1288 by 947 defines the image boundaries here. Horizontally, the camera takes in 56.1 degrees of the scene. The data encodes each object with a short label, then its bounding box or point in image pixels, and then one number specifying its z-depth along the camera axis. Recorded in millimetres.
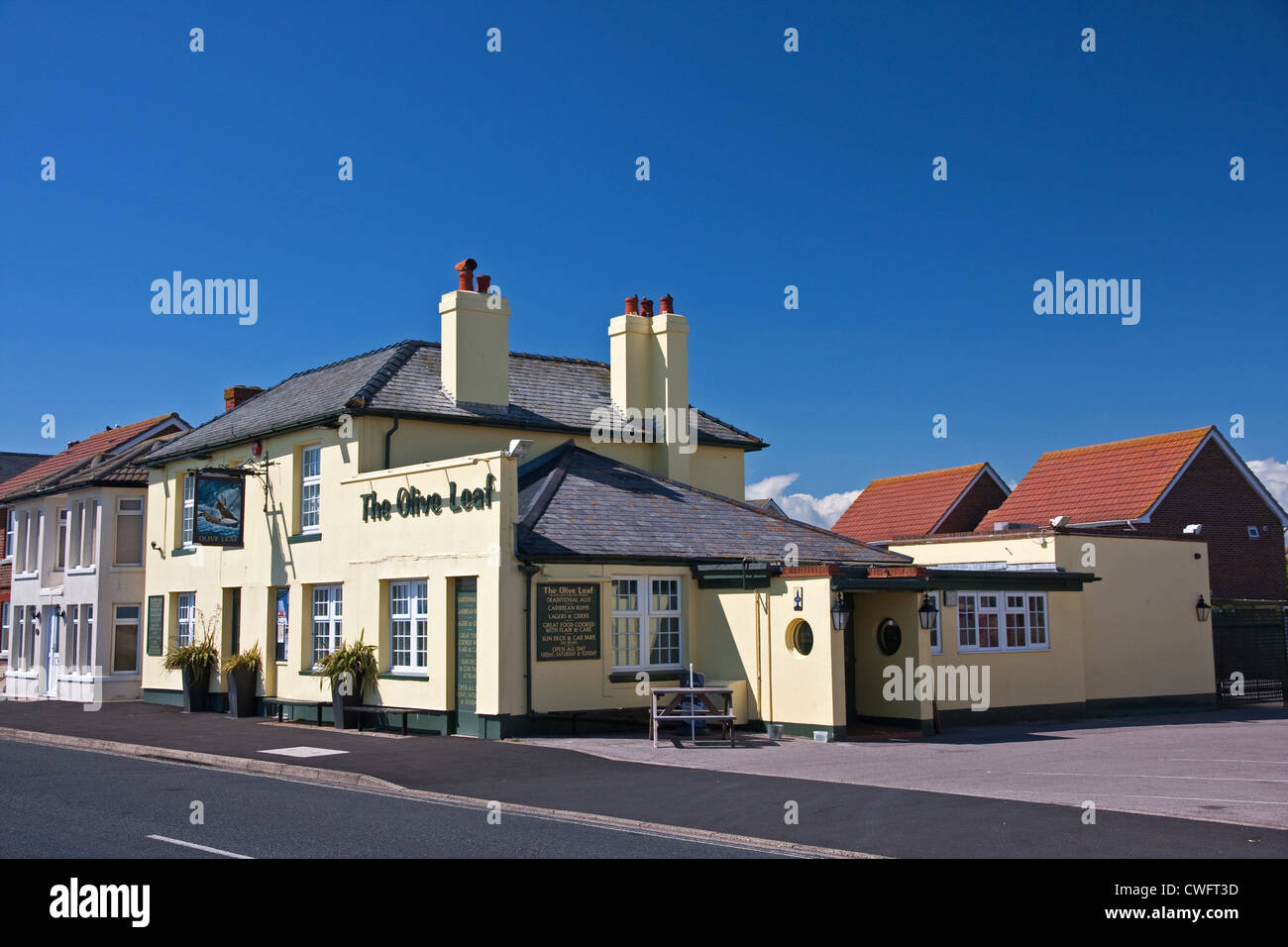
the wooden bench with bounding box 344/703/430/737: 21750
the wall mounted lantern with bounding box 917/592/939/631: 20016
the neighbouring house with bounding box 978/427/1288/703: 37062
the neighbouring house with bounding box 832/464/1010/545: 43938
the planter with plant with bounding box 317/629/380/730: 22109
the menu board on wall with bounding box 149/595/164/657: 30125
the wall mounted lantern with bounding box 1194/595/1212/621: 27344
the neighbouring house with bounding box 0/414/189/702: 31781
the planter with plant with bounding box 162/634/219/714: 27453
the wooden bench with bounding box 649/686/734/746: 18922
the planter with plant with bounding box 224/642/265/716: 25594
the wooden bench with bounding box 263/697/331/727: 23516
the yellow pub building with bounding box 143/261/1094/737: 19844
